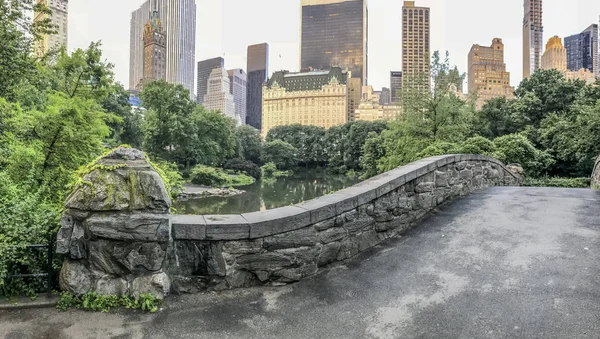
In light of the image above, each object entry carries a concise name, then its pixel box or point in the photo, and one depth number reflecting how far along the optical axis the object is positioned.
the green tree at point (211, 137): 41.41
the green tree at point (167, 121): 36.38
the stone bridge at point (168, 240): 3.14
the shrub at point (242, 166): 51.44
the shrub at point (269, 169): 58.82
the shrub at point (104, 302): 3.04
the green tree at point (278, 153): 65.94
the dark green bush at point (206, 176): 38.03
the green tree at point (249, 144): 65.50
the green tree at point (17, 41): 7.22
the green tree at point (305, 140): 70.50
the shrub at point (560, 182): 13.01
